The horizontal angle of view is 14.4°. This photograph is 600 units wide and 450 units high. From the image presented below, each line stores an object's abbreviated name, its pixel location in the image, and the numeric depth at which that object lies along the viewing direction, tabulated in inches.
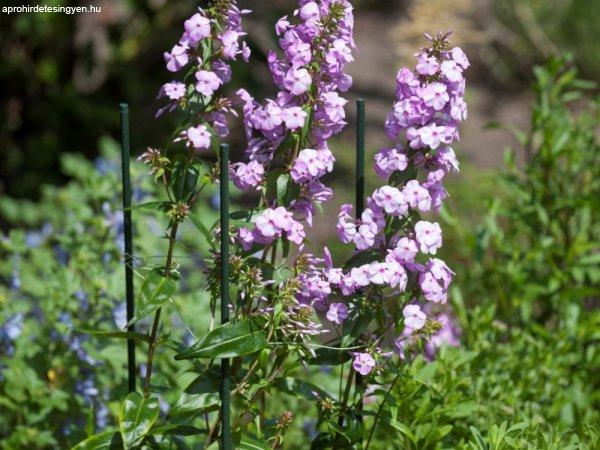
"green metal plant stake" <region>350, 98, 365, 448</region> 89.0
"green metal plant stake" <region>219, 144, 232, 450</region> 85.1
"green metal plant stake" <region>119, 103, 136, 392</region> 89.3
